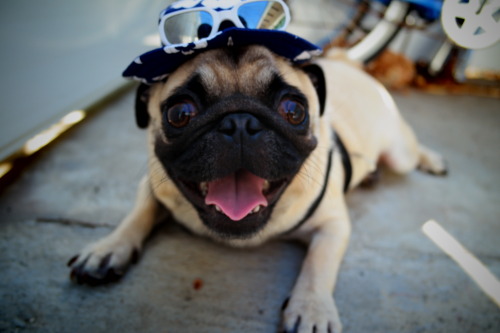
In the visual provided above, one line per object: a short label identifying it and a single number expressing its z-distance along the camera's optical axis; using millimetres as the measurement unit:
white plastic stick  327
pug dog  255
